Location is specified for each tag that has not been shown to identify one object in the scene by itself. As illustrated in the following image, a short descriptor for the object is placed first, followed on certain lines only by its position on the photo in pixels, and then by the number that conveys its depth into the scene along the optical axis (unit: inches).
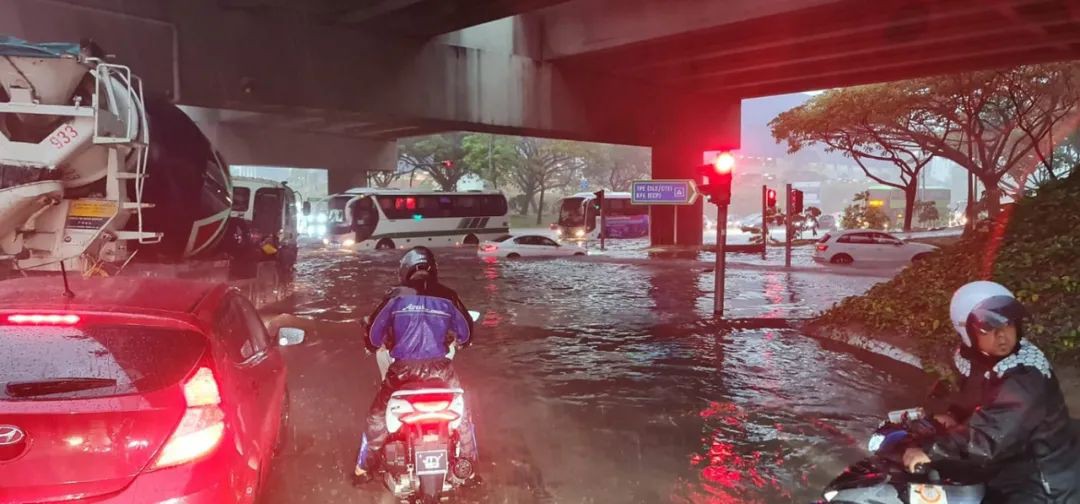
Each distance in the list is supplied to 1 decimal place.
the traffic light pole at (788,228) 803.5
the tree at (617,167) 2440.9
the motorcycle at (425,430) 148.3
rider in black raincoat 101.3
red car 108.7
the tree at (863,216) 1537.9
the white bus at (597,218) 1526.8
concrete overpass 533.0
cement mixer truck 278.2
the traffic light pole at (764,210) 915.4
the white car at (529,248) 1019.9
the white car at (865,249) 929.5
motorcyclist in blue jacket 164.2
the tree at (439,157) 2018.9
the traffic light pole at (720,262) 466.6
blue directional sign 758.5
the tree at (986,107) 1099.9
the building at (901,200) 2308.1
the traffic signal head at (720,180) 471.2
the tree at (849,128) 1238.3
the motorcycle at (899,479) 104.0
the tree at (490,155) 2010.3
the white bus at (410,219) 1205.7
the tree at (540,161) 2143.2
